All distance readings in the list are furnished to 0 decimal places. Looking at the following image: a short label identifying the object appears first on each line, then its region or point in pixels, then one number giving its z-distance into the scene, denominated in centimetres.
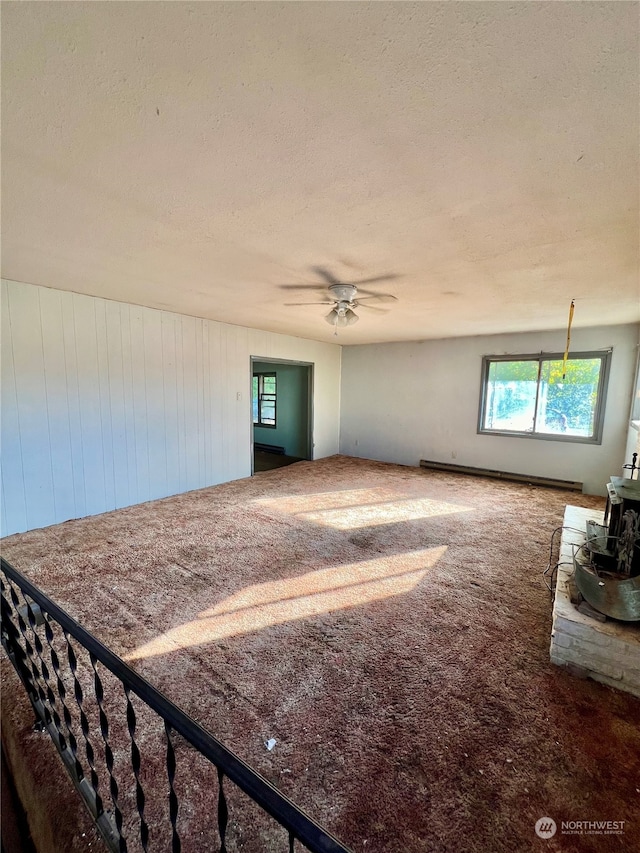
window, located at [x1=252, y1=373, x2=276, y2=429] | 826
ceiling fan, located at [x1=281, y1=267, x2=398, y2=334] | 302
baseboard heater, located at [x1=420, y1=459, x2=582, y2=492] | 525
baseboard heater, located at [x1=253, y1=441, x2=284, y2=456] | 807
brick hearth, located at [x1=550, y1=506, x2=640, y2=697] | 175
